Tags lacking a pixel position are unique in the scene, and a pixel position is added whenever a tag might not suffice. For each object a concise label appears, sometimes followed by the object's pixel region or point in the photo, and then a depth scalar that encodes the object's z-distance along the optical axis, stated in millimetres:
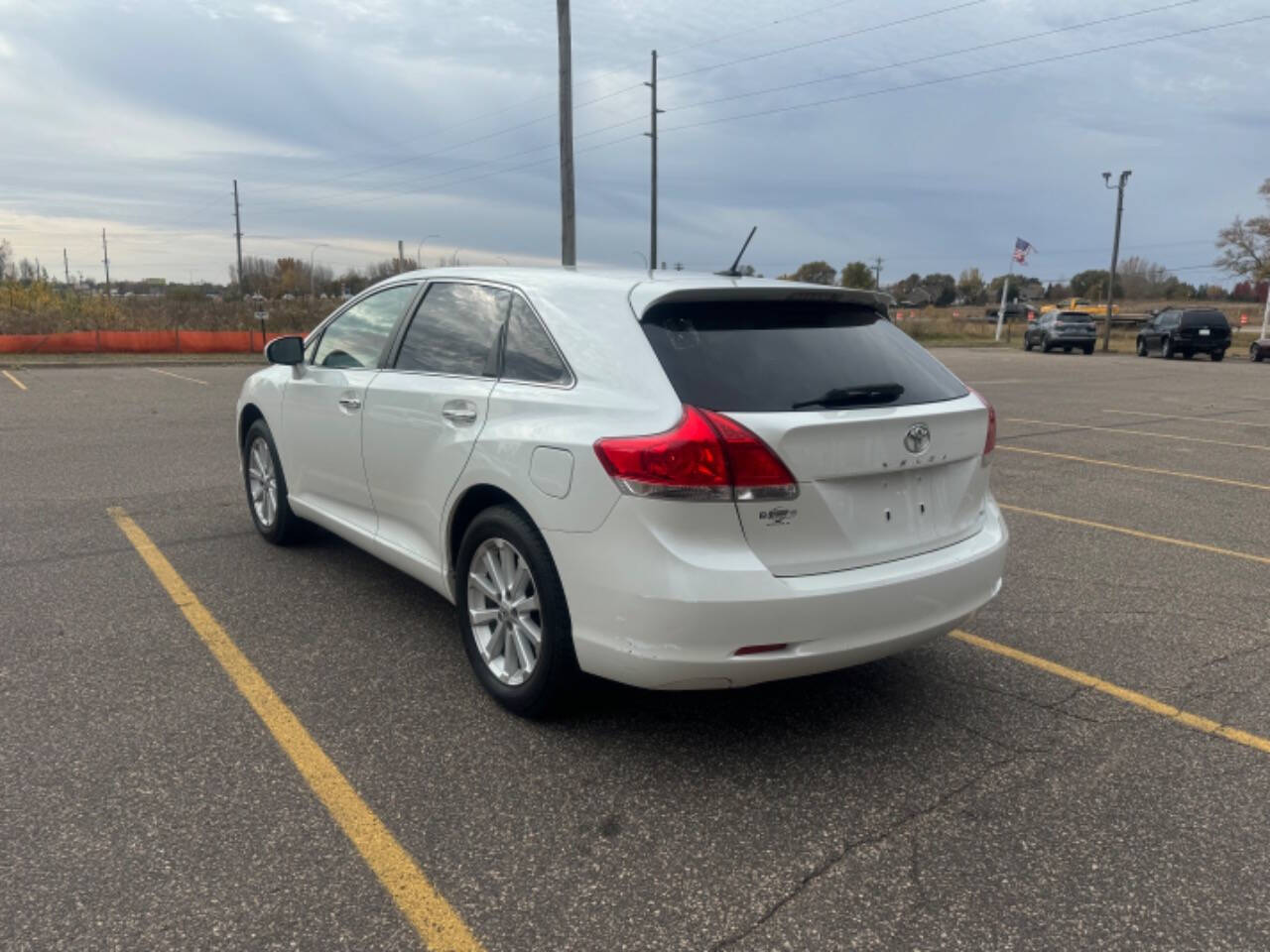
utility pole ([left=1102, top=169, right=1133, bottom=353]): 41281
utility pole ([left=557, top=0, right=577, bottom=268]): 19188
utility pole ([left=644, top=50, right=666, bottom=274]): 34312
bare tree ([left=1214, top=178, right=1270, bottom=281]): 53969
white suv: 2850
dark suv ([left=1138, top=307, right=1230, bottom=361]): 32406
